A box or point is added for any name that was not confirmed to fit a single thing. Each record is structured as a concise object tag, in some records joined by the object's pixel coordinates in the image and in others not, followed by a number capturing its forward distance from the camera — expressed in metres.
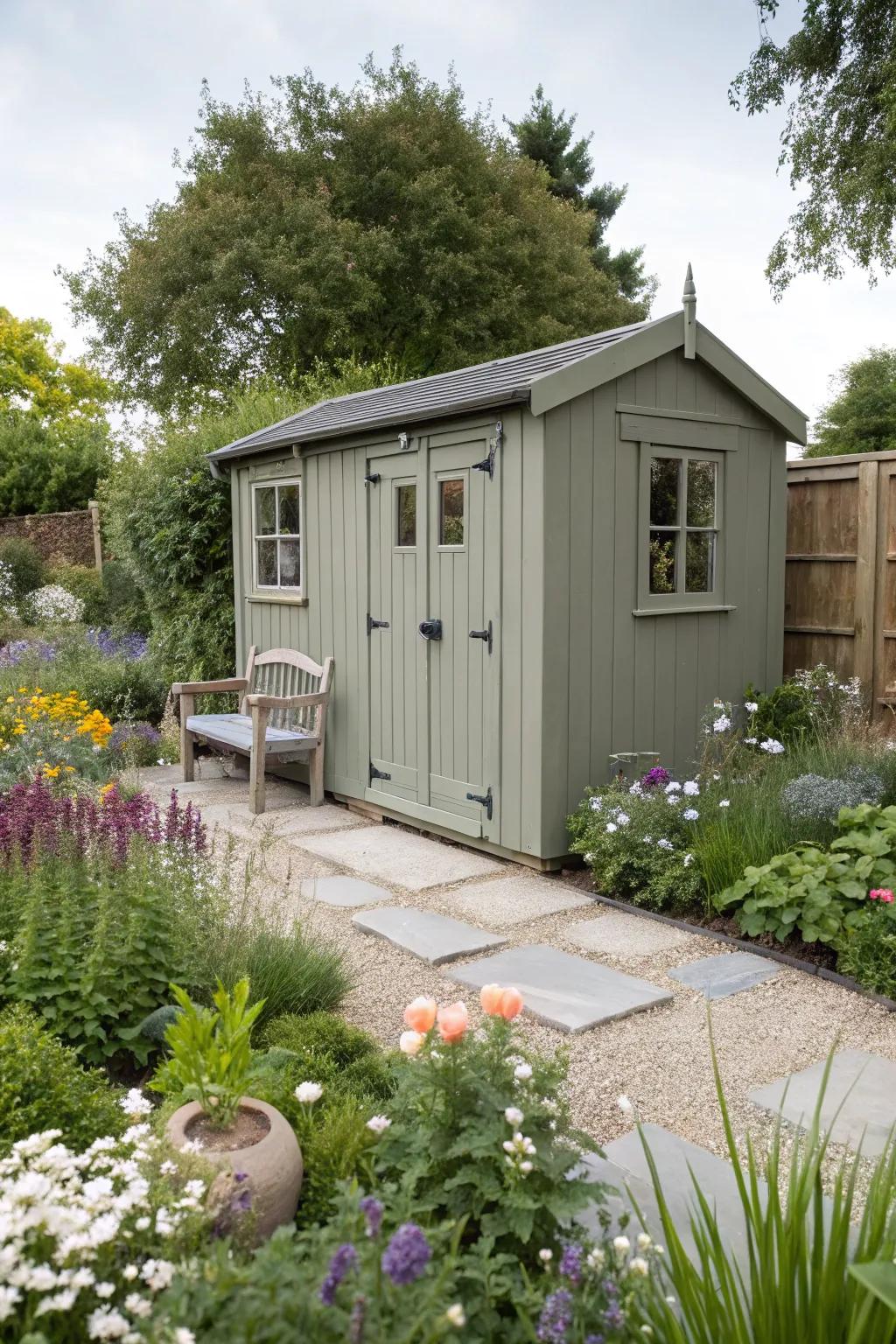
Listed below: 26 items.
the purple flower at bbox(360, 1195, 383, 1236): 1.41
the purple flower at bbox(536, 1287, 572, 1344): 1.54
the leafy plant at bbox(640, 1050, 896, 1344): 1.60
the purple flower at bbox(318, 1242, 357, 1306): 1.34
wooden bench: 6.98
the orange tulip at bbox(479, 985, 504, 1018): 2.03
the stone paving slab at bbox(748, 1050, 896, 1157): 2.95
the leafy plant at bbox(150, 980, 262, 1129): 2.23
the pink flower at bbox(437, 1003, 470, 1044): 2.00
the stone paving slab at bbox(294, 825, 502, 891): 5.63
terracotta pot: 2.04
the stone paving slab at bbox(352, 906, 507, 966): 4.39
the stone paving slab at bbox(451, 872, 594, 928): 4.97
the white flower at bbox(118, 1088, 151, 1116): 2.23
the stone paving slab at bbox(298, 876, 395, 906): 5.13
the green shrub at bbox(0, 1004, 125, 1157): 2.33
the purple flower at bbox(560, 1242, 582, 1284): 1.63
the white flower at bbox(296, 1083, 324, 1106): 2.12
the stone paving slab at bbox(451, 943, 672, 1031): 3.75
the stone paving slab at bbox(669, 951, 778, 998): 4.06
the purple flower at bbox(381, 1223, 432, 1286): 1.32
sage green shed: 5.57
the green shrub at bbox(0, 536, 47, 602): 17.16
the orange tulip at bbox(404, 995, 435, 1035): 2.03
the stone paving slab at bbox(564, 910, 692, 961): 4.52
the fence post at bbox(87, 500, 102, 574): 17.28
